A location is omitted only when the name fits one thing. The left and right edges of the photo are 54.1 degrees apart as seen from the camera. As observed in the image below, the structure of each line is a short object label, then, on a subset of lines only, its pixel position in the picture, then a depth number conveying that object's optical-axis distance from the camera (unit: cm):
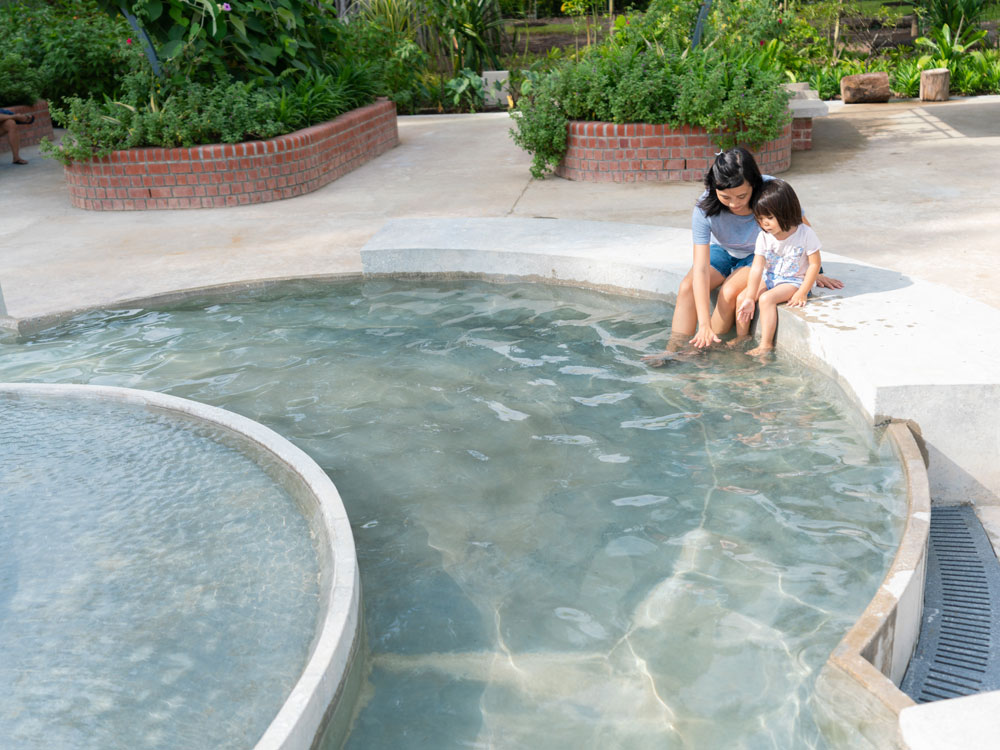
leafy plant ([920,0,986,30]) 1575
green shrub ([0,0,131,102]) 1359
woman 458
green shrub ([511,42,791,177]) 837
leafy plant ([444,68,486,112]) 1494
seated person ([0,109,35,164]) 1176
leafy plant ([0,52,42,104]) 1297
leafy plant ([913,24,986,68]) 1463
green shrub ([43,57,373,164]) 882
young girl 450
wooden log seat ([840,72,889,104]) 1361
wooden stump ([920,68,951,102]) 1346
